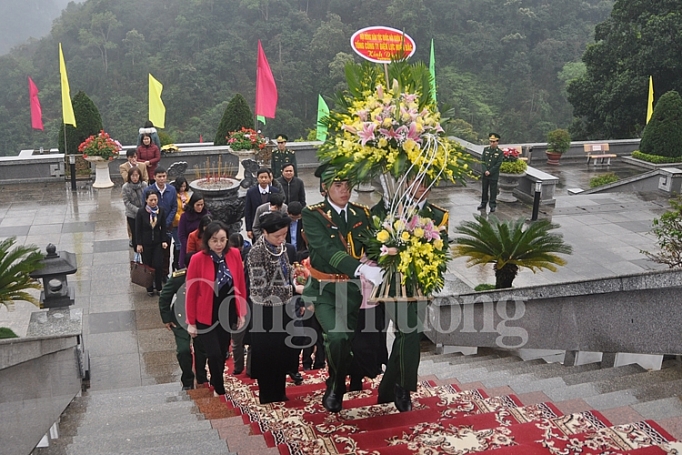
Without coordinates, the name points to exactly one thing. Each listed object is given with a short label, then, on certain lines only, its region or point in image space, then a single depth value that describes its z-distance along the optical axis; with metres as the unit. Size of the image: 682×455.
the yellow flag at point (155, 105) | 16.98
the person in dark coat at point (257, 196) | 8.73
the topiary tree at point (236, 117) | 17.72
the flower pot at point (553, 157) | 19.55
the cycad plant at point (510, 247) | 8.16
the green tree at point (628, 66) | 22.12
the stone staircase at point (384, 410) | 4.17
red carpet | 3.88
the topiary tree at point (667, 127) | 18.95
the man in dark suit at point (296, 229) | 7.18
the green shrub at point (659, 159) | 18.88
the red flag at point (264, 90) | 16.94
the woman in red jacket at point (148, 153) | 12.63
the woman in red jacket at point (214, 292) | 5.52
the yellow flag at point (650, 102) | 20.97
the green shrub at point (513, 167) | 14.17
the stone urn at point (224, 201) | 10.95
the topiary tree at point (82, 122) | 16.41
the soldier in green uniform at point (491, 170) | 13.22
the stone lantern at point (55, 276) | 6.75
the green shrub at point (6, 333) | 6.30
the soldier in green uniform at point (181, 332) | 5.72
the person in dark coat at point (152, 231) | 8.55
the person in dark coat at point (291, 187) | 9.32
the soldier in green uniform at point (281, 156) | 11.79
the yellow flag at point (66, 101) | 15.19
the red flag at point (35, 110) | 21.33
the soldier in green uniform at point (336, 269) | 4.90
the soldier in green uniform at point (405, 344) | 4.82
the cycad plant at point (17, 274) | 6.86
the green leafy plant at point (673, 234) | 8.01
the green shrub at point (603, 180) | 16.53
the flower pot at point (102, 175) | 14.84
